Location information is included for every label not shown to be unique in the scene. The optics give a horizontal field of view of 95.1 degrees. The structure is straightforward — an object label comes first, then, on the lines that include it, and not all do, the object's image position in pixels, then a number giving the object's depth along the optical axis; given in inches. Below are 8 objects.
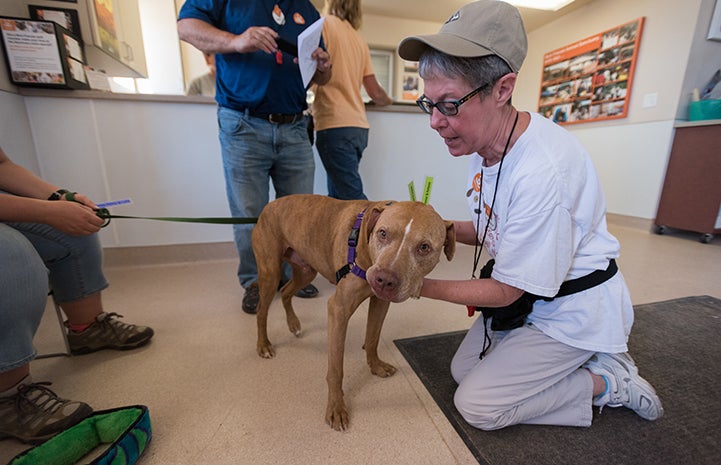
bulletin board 185.0
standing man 69.7
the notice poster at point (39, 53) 80.3
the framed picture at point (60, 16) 88.5
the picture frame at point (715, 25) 152.3
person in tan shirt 84.2
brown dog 38.6
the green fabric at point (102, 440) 36.1
